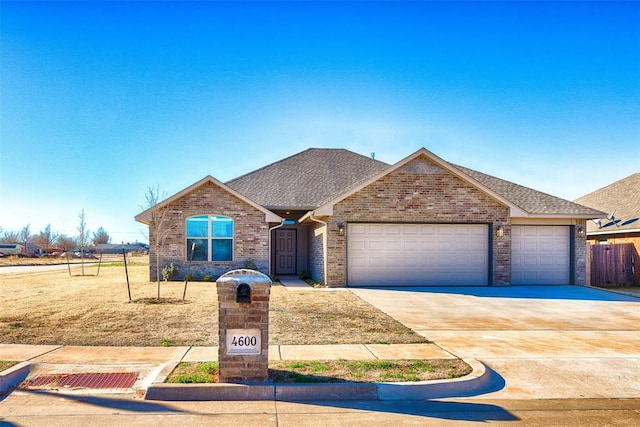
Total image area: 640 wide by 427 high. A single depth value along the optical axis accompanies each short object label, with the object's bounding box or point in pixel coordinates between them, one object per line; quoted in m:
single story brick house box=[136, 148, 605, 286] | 17.48
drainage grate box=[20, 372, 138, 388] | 6.20
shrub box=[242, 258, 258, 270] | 19.44
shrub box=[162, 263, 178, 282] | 19.22
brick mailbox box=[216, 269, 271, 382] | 6.14
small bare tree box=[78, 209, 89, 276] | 30.45
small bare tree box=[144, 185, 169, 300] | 18.92
